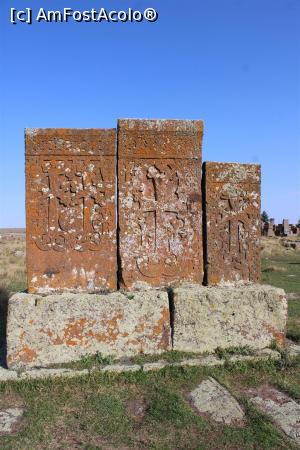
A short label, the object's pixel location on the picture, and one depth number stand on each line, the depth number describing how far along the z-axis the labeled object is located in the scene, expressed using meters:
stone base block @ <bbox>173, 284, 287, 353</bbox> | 4.76
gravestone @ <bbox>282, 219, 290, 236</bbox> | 36.85
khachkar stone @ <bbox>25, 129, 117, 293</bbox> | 4.80
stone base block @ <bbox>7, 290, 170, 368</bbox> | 4.50
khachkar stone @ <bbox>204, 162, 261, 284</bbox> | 5.12
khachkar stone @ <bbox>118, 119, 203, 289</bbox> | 4.94
